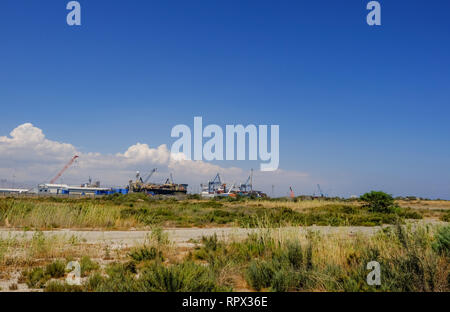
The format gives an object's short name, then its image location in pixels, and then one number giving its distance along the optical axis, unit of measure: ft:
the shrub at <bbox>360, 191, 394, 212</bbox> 123.54
